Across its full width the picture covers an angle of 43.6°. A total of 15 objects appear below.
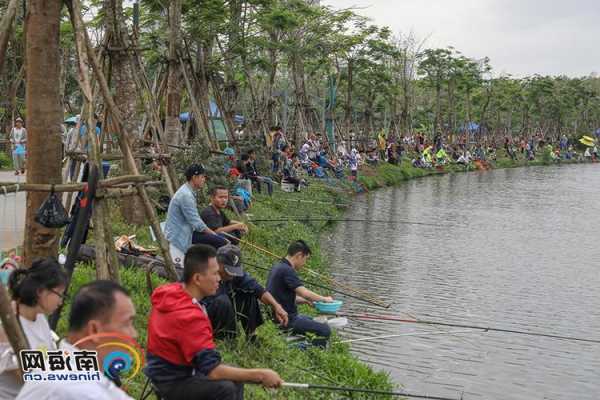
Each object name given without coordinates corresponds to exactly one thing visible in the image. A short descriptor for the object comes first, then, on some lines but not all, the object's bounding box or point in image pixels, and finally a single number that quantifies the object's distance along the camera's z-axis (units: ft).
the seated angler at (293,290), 25.25
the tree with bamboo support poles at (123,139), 20.39
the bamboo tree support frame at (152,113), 32.33
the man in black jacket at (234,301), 19.40
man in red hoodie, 14.10
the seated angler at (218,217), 28.58
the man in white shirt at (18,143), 54.08
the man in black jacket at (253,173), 57.41
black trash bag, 18.34
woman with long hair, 12.82
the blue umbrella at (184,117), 76.18
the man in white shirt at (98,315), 10.50
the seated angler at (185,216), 26.23
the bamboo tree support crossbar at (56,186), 18.54
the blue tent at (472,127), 187.34
